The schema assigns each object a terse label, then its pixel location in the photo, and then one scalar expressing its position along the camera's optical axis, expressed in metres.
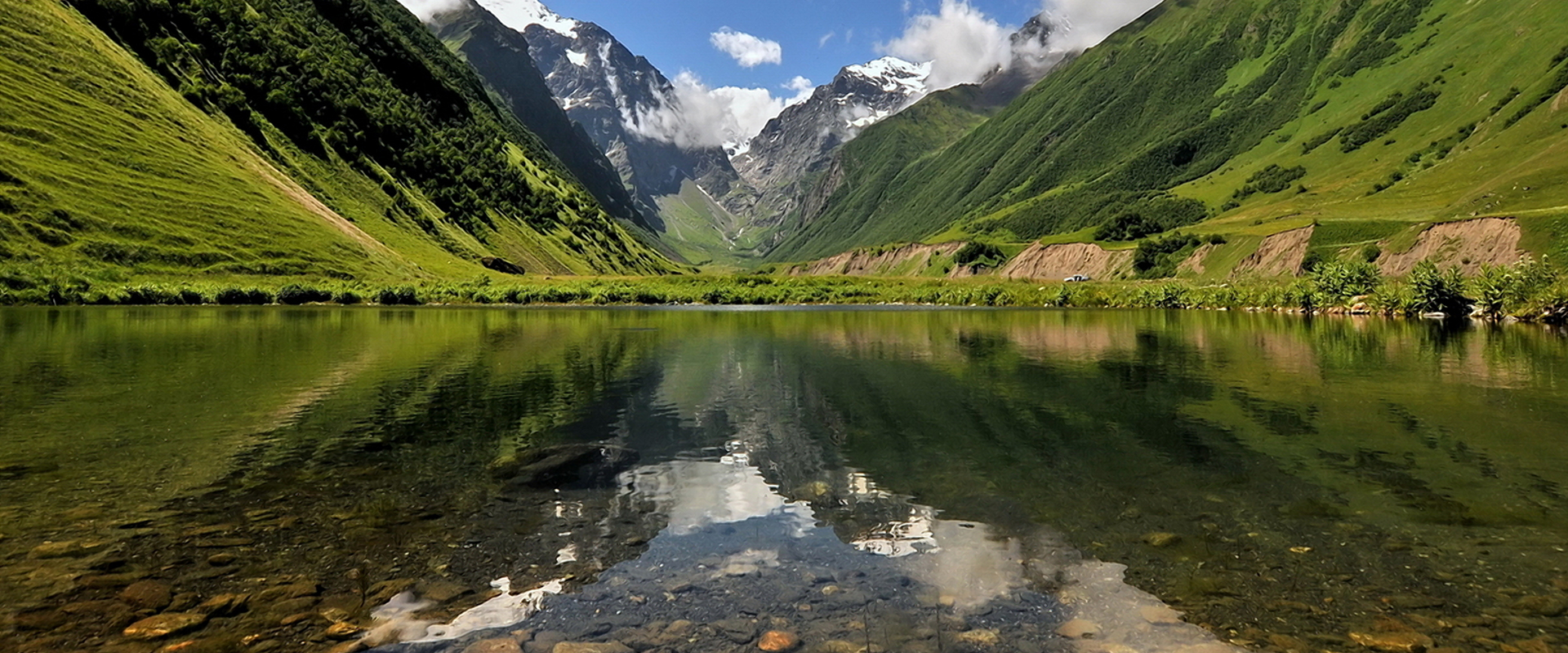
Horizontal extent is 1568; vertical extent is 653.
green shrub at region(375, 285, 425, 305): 127.81
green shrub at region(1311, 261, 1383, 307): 102.75
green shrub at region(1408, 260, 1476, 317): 83.69
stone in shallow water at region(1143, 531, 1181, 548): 13.13
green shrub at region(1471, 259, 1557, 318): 71.94
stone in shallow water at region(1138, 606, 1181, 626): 10.10
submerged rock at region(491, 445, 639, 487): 17.75
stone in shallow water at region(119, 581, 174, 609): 10.32
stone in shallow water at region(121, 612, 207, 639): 9.48
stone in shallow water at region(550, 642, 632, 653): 9.38
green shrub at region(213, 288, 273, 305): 108.19
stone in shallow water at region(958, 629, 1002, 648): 9.55
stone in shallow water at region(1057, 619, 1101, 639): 9.79
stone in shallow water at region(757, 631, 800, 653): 9.48
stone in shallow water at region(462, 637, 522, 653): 9.44
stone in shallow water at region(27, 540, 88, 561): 12.04
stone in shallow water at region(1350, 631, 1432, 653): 9.30
